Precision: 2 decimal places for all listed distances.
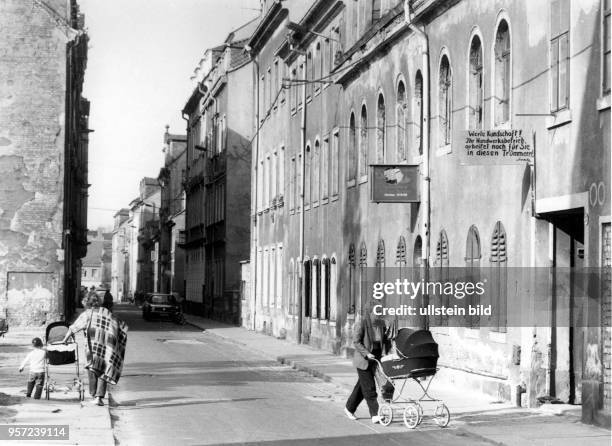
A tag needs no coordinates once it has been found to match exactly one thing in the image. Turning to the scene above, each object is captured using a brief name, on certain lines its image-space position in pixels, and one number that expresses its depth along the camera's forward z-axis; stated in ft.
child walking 56.39
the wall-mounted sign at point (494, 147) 56.34
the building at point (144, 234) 372.17
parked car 197.88
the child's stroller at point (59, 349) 55.16
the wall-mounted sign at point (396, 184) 78.48
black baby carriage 49.75
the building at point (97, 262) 578.04
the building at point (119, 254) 488.02
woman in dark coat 52.37
